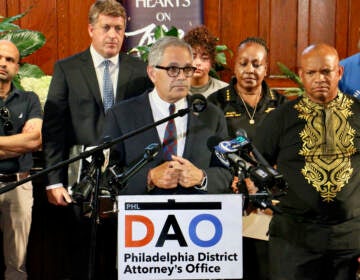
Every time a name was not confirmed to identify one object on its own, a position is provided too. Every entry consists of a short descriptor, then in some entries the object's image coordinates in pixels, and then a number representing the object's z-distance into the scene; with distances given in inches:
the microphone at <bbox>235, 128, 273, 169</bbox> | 88.2
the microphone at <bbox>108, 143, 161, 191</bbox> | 90.1
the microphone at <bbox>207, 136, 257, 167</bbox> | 88.0
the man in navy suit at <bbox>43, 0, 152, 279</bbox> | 135.6
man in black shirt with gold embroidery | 111.0
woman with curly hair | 161.5
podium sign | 87.7
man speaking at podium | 108.3
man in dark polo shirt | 145.6
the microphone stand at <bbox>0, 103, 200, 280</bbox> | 86.4
